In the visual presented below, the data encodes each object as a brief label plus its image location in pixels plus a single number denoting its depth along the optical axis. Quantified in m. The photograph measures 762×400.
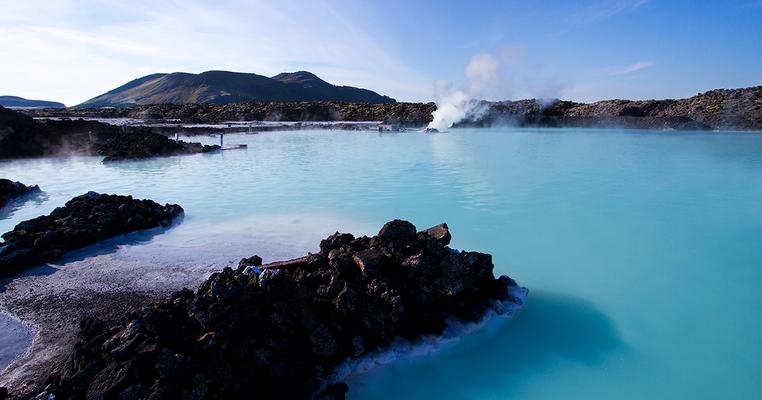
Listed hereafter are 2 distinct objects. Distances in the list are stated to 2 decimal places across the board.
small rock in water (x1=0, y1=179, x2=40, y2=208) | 10.30
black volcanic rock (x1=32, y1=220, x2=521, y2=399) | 3.15
